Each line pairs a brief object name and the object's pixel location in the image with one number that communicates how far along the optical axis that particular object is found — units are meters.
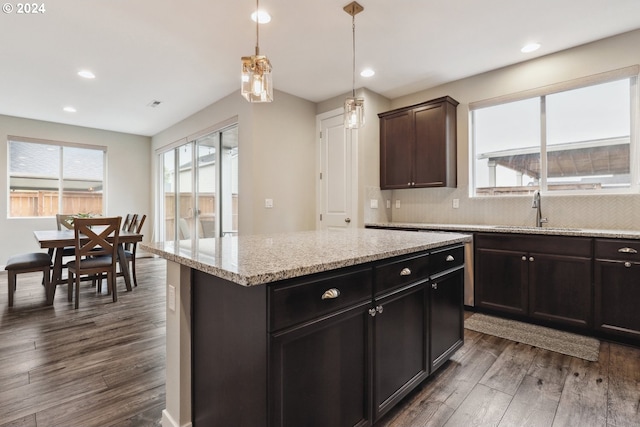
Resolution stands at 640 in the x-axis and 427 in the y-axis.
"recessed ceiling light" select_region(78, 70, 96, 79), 3.73
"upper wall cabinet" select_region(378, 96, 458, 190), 3.81
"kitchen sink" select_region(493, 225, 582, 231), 3.06
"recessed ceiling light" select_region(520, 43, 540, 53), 3.08
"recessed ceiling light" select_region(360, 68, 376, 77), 3.65
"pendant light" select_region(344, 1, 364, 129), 2.50
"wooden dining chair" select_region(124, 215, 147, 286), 4.32
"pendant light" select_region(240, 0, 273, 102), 1.82
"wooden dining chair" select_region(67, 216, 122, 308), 3.42
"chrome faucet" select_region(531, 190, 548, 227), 3.26
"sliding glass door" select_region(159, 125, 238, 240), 4.79
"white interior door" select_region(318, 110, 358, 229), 4.29
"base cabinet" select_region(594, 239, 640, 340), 2.45
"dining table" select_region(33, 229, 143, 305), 3.40
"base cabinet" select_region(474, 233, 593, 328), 2.67
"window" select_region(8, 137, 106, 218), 5.69
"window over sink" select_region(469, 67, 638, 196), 3.01
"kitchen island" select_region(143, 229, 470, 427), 1.12
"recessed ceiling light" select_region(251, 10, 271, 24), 2.58
